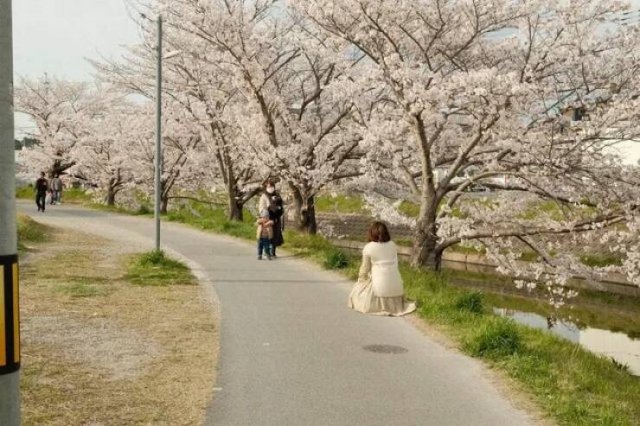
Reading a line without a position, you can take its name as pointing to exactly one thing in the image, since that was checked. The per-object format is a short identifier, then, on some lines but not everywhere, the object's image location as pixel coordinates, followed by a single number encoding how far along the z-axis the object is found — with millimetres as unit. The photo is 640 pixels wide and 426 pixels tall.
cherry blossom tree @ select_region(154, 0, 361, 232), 17234
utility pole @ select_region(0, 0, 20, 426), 2418
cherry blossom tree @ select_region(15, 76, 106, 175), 40569
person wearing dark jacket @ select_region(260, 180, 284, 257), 14086
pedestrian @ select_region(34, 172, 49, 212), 26891
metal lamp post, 12812
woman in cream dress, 9008
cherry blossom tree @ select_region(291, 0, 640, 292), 11438
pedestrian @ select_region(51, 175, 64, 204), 33156
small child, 13809
